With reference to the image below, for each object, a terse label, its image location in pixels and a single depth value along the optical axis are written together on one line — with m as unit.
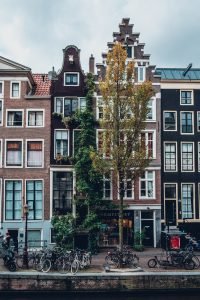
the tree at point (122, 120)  31.55
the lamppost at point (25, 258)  29.66
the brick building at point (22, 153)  40.75
